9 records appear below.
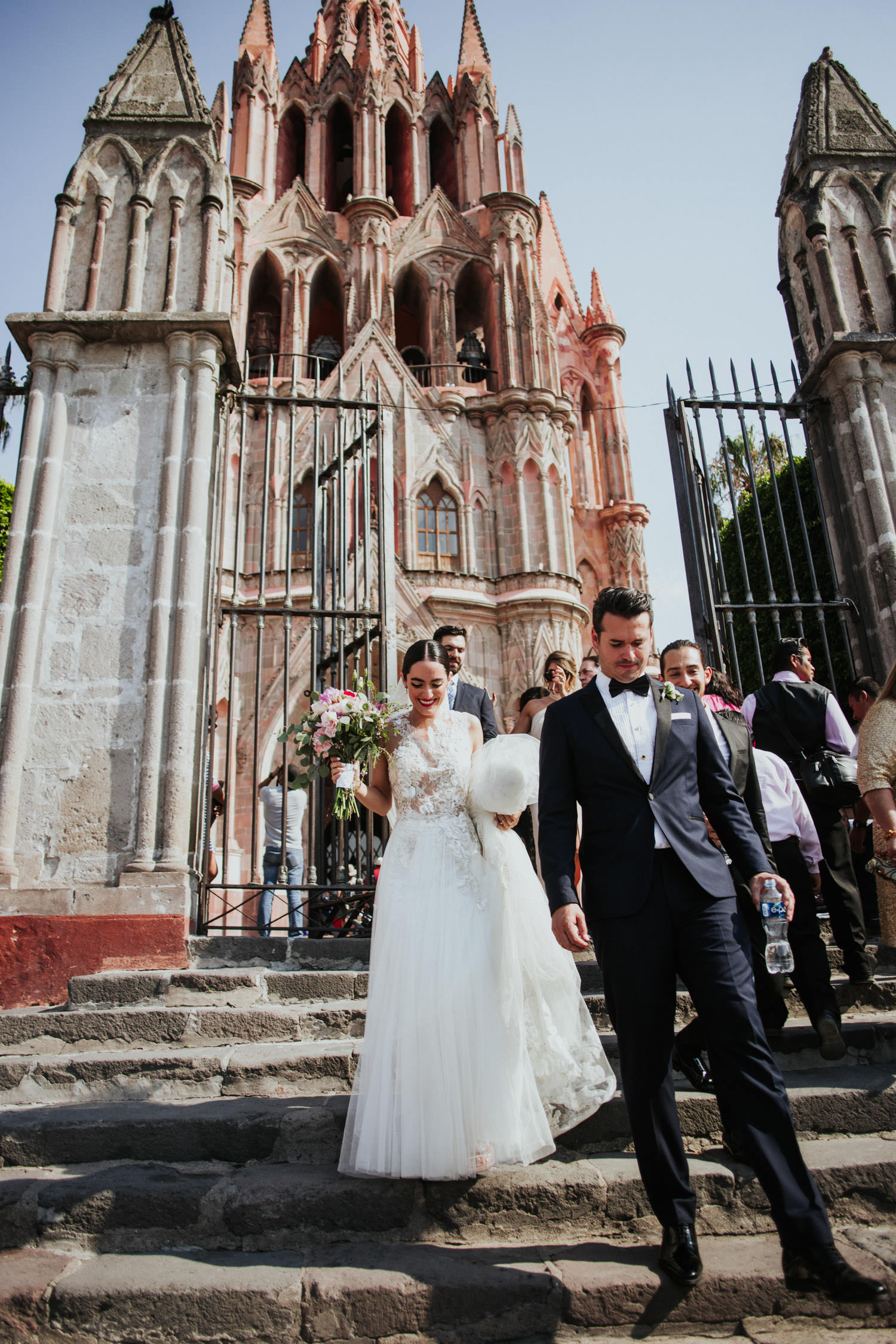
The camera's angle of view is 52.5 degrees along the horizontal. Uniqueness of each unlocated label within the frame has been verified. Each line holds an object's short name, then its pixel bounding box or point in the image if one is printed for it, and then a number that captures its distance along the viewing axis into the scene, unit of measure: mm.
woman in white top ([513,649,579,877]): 6434
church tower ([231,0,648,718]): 22469
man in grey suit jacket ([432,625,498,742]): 6070
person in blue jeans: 8781
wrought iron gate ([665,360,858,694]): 6852
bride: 3031
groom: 2480
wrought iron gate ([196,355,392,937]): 6125
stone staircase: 2531
